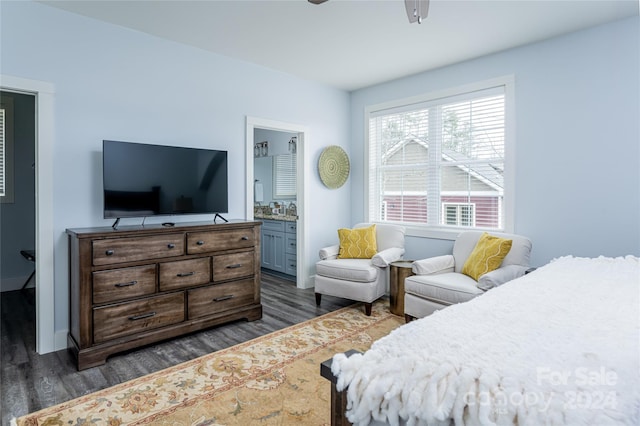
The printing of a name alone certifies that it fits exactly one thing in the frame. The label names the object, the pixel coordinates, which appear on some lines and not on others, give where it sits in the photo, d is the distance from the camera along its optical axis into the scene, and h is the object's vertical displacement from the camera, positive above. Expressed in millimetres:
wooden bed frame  1042 -554
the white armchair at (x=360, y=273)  3682 -638
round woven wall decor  4785 +625
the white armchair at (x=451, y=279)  2965 -596
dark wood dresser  2615 -578
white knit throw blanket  775 -393
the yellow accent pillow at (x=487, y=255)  3156 -388
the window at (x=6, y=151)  4547 +795
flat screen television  2914 +289
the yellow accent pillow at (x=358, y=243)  4168 -362
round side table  3658 -742
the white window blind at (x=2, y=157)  4508 +705
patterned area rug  1988 -1123
